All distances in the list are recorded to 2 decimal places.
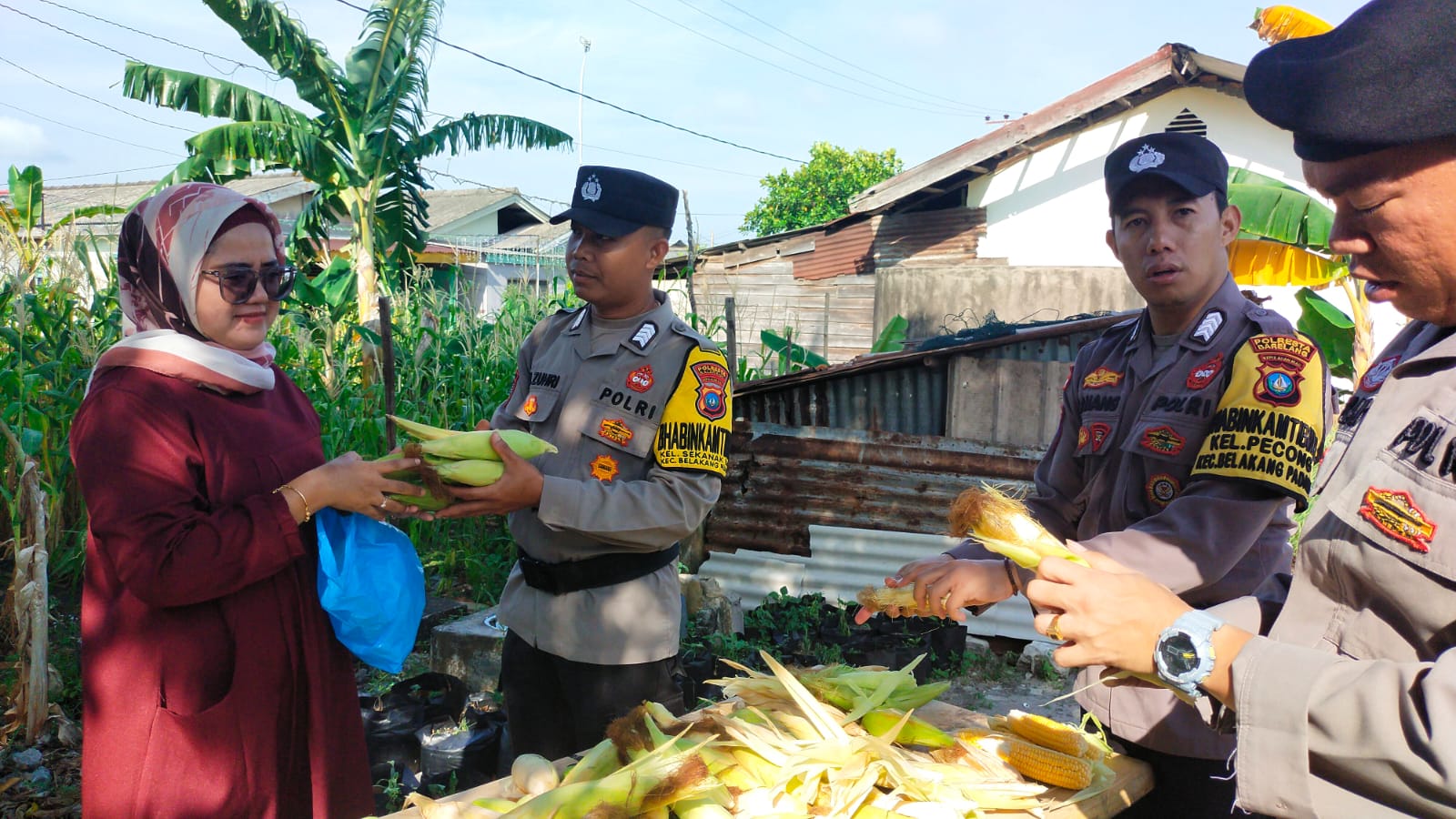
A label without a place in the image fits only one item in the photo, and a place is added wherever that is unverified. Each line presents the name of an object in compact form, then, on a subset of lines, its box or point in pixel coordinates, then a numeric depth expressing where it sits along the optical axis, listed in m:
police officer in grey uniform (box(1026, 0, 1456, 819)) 1.13
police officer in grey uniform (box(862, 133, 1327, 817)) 1.90
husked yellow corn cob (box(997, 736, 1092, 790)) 1.89
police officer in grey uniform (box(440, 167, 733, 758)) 2.87
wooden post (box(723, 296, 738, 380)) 6.98
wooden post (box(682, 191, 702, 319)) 8.08
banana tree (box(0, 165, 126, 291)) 5.89
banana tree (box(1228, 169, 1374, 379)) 8.81
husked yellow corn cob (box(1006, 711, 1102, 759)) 1.99
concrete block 4.82
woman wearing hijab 2.02
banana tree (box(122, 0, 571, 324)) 10.56
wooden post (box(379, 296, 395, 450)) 4.75
